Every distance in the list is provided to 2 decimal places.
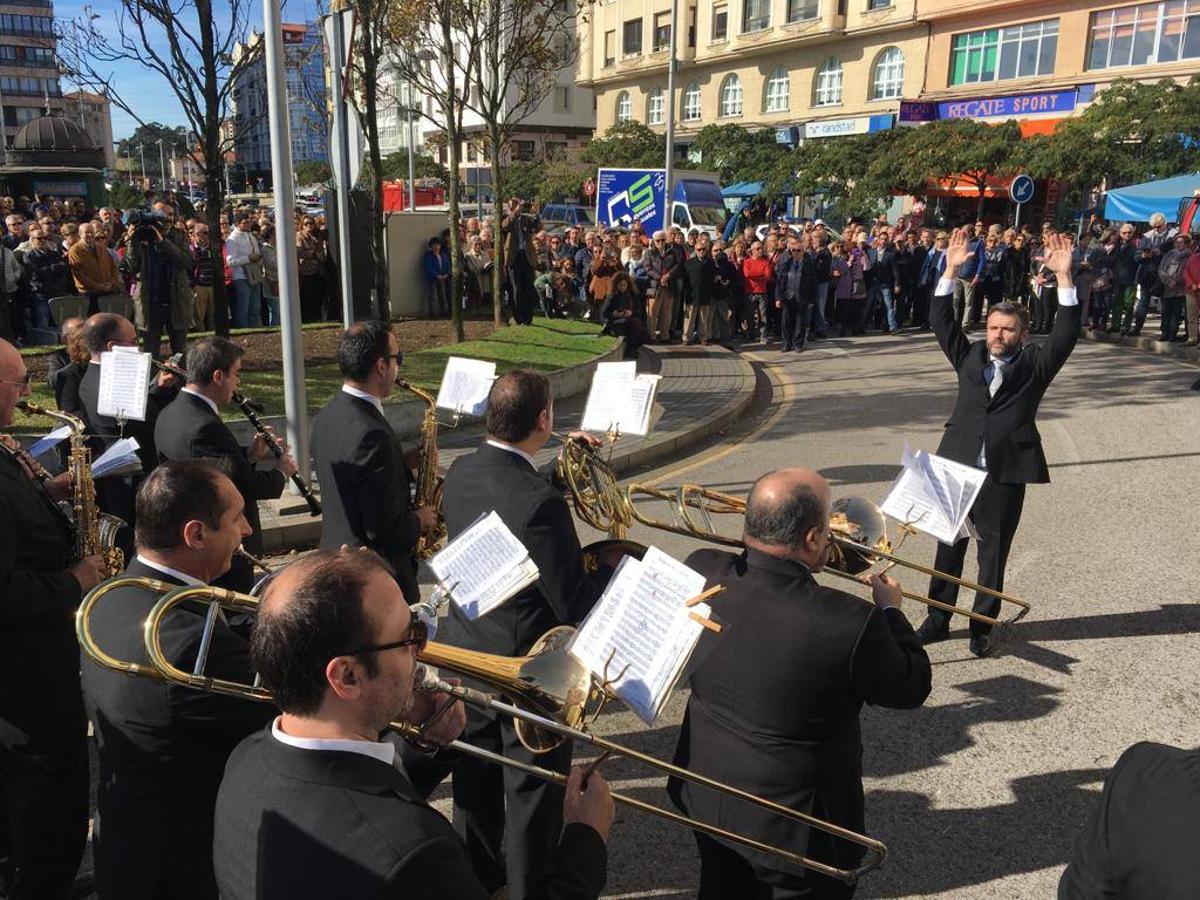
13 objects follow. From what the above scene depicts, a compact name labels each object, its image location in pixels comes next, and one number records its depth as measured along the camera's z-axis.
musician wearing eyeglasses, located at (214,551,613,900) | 1.61
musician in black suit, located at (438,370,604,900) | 3.16
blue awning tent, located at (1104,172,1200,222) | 19.98
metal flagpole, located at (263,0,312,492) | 6.79
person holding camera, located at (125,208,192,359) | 10.60
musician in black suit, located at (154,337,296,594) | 4.52
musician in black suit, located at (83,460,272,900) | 2.39
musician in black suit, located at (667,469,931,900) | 2.63
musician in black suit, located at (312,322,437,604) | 4.12
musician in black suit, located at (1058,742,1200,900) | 1.71
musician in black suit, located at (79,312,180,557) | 5.32
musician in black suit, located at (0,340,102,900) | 3.20
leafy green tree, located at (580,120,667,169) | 45.31
